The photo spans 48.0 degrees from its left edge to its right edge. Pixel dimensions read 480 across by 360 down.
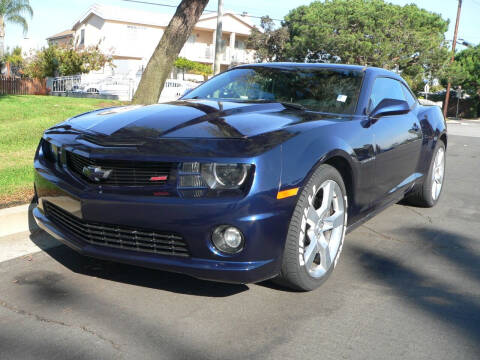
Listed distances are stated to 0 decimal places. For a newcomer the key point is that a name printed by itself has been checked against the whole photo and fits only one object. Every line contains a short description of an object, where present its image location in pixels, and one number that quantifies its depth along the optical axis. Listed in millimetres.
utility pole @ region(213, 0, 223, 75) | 22016
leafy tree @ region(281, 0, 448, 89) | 37594
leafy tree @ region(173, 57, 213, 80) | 43025
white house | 44156
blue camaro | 2828
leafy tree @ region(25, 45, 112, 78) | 26797
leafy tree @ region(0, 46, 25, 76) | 40294
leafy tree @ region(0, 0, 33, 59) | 45084
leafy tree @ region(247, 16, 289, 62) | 46031
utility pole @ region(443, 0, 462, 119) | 41475
